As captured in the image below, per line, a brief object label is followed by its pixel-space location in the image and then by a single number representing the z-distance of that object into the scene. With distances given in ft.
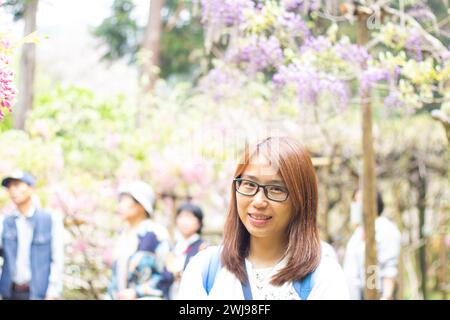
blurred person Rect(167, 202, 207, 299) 12.25
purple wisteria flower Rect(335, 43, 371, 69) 10.95
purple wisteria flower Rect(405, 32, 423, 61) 10.79
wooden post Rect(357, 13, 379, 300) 10.93
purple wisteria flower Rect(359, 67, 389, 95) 10.67
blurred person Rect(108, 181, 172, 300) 11.34
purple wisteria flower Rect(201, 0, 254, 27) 10.62
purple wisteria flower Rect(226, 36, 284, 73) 10.98
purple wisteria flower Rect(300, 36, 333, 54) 10.90
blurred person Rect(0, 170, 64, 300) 11.78
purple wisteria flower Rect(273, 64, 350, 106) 10.80
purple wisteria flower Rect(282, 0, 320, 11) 11.03
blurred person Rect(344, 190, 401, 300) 11.74
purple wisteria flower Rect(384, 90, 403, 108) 11.02
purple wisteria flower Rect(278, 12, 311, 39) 10.93
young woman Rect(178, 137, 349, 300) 5.55
